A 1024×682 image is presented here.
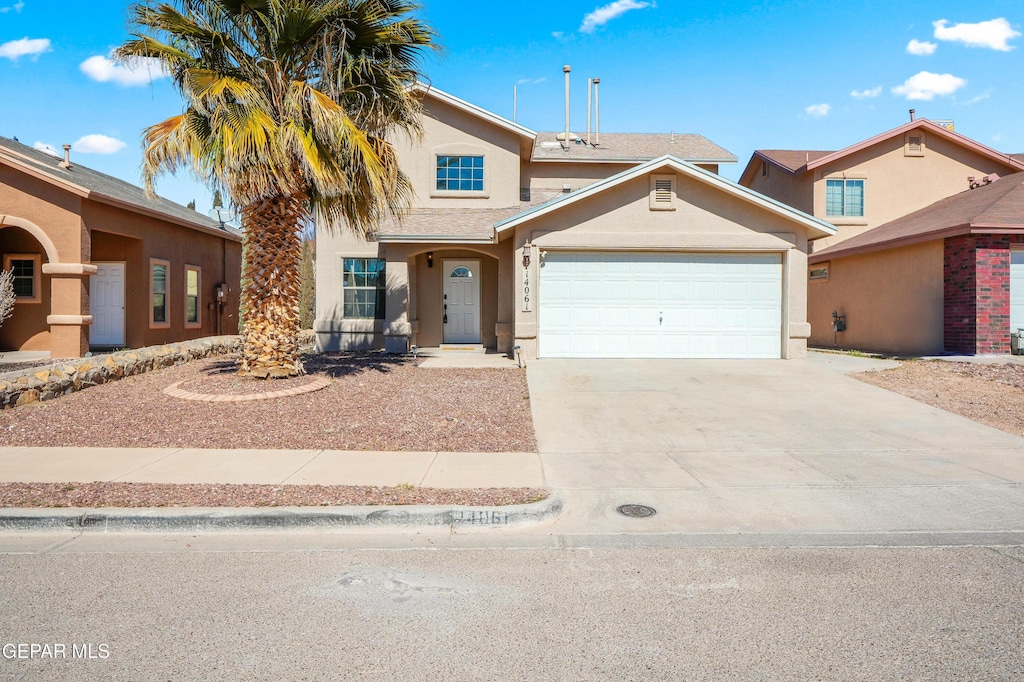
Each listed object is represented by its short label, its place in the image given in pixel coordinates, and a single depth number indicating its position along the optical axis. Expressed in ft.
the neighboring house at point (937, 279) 46.91
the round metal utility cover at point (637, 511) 18.38
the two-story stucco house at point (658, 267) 46.44
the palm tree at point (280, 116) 31.24
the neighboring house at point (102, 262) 47.65
